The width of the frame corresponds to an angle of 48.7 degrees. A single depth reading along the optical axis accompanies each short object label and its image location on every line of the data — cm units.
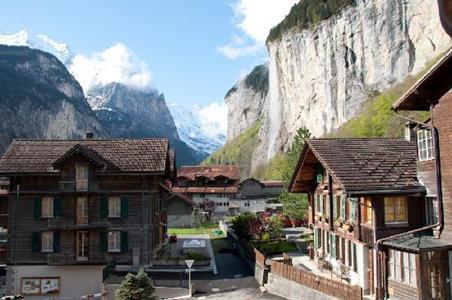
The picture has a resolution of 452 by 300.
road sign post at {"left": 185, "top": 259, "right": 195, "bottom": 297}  3031
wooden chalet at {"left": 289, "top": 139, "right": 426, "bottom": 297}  2352
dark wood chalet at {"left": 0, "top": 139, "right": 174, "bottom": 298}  3547
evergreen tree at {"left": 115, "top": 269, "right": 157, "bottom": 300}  2644
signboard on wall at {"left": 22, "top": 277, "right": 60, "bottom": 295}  3519
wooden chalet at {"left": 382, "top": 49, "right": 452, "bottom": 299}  1962
